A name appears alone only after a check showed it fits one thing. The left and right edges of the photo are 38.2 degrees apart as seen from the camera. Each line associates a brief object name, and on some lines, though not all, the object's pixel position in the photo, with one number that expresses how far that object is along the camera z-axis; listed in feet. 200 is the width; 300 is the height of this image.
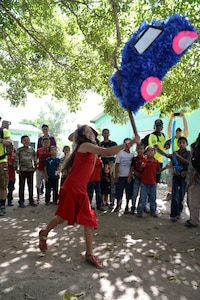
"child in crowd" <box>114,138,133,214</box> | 20.21
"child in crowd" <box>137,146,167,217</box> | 19.17
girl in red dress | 10.41
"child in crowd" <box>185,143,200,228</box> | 16.25
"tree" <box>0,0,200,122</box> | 23.84
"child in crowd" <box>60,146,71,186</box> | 23.80
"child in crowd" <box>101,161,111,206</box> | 22.29
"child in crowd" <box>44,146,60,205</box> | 22.22
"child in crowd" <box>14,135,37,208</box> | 21.35
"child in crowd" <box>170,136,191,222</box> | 18.40
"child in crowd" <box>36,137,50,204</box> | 22.95
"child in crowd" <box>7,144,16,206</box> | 21.62
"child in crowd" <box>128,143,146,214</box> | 19.91
